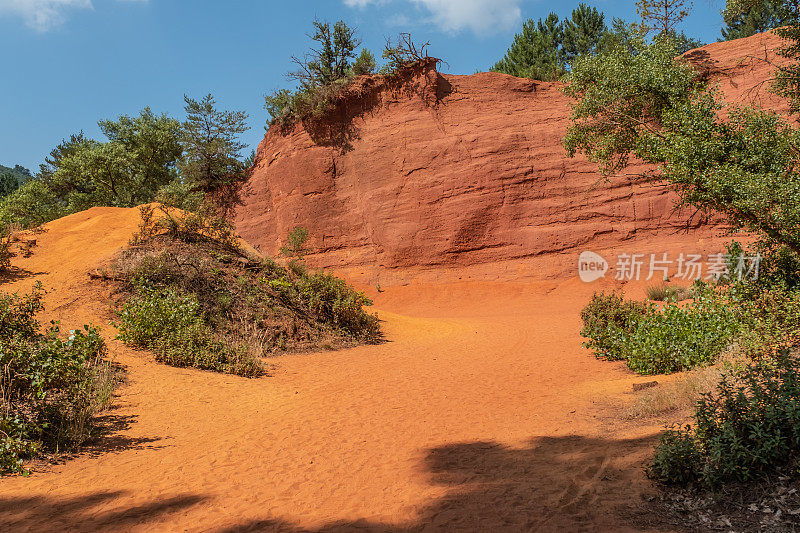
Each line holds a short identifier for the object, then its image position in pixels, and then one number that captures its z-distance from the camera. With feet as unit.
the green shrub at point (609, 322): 30.71
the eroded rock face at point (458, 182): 69.26
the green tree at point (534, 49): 102.01
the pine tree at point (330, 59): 82.23
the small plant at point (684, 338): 24.34
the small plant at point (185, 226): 40.63
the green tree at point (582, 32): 100.37
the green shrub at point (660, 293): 51.15
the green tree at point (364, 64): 81.97
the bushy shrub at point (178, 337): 28.50
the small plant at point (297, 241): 71.56
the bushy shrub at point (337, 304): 41.52
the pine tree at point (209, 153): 87.20
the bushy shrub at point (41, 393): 15.78
